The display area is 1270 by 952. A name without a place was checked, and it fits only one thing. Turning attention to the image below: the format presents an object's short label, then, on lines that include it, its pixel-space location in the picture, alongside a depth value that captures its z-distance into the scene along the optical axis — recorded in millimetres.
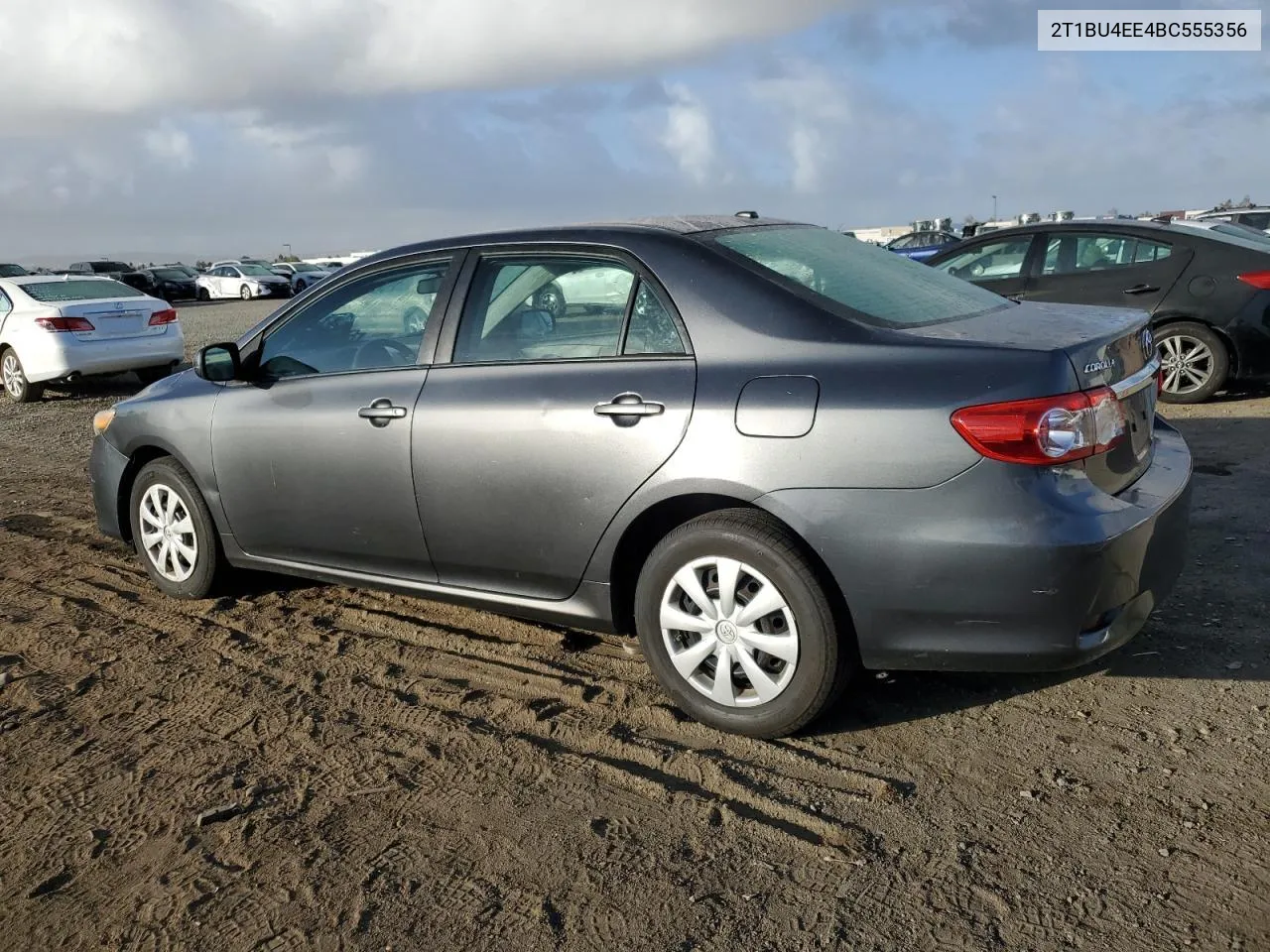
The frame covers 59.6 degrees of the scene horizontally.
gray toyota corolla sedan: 3062
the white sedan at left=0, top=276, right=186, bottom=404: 12367
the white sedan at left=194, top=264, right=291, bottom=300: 42281
